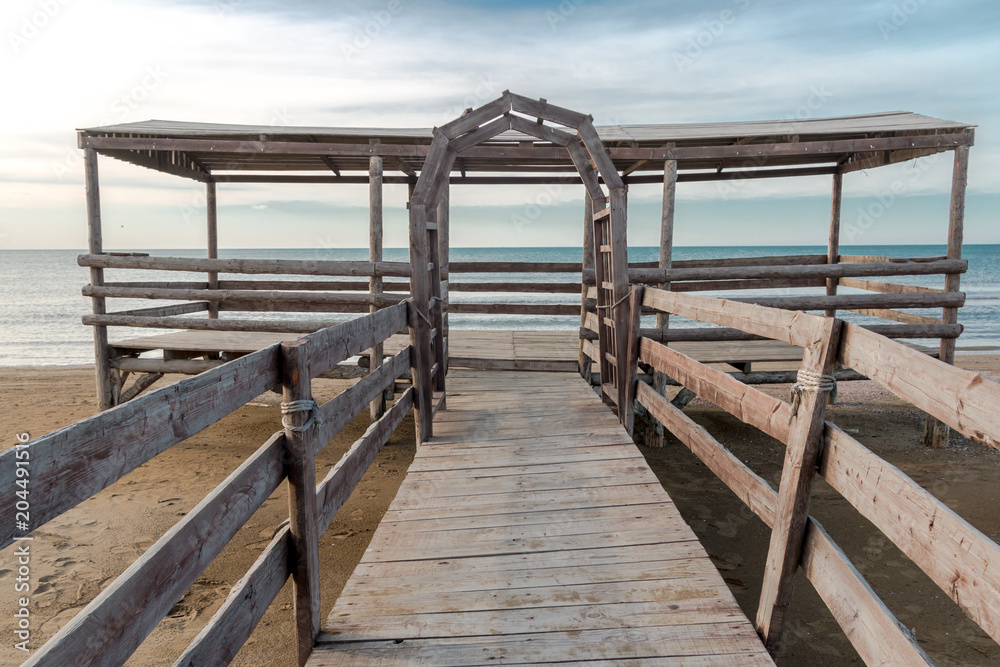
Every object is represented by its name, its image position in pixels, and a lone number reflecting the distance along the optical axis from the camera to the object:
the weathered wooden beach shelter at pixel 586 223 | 6.08
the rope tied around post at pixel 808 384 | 2.11
